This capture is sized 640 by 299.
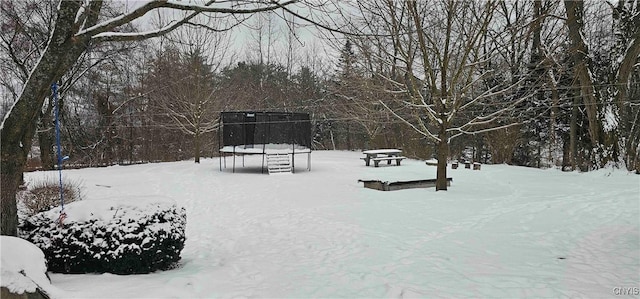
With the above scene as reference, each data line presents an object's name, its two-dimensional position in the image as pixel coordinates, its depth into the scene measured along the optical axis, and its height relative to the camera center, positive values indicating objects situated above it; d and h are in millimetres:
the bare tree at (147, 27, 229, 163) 18938 +3161
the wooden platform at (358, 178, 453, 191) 10461 -882
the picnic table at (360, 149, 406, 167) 17941 -248
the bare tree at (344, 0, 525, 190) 8867 +2421
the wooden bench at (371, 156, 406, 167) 17678 -366
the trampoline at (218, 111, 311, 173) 15992 +686
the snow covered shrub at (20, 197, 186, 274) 3859 -846
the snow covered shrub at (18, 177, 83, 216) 6865 -869
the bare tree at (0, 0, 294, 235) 3855 +646
